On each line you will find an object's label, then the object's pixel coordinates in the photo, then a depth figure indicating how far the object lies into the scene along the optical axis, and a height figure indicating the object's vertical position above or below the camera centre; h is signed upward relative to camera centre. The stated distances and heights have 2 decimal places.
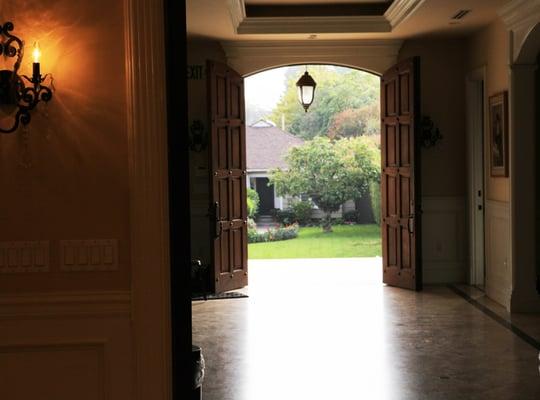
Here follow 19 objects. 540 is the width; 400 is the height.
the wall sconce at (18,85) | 2.76 +0.41
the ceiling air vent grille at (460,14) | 7.46 +1.76
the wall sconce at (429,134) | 8.88 +0.65
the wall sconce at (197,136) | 8.78 +0.66
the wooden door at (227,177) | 8.42 +0.17
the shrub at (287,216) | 16.62 -0.57
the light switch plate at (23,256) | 2.83 -0.23
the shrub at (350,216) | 16.62 -0.58
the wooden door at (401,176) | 8.34 +0.15
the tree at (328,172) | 16.30 +0.40
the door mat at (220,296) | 8.35 -1.17
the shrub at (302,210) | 16.56 -0.43
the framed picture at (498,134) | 7.48 +0.55
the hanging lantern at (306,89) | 9.13 +1.24
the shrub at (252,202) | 16.08 -0.22
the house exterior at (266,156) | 16.78 +0.81
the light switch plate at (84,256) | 2.84 -0.23
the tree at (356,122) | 17.00 +1.54
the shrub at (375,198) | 16.28 -0.19
